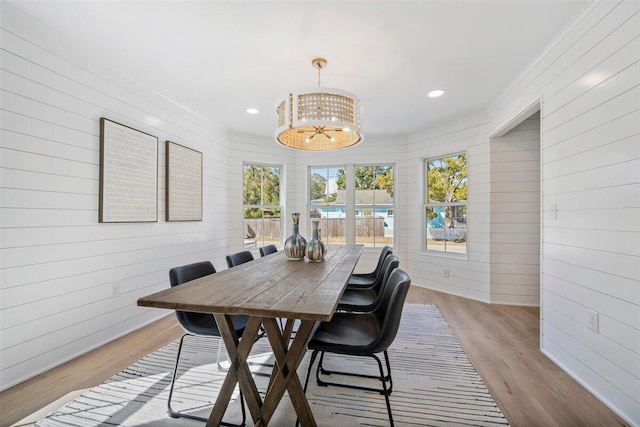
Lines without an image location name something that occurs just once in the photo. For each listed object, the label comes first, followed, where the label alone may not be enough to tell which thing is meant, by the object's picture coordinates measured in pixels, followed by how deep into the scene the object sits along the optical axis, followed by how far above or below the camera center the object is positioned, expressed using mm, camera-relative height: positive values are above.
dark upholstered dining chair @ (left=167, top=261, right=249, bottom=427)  1688 -692
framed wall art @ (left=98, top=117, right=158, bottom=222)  2582 +363
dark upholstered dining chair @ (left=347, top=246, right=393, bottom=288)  2847 -670
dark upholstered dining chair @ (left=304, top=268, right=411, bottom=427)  1503 -682
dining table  1271 -410
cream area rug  1654 -1138
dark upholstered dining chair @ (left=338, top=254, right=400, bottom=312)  2133 -683
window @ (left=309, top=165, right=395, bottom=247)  5125 +195
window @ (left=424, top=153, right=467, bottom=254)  4289 +161
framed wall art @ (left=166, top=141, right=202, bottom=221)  3375 +362
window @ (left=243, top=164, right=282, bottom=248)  4918 +140
